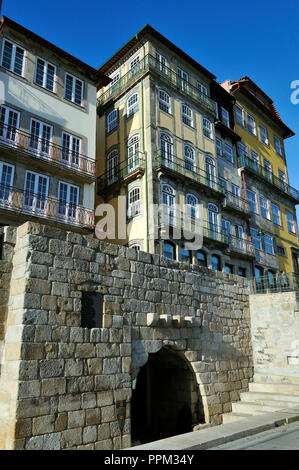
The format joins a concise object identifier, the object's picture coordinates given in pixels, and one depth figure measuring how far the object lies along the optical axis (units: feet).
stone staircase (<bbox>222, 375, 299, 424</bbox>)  34.65
